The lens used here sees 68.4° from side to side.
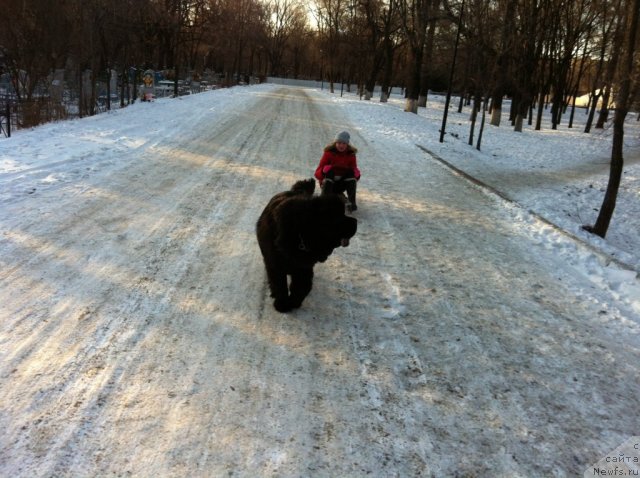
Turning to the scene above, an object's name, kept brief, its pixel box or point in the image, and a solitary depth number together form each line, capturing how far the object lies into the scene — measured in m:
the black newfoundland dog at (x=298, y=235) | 3.70
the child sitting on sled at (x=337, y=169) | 7.66
